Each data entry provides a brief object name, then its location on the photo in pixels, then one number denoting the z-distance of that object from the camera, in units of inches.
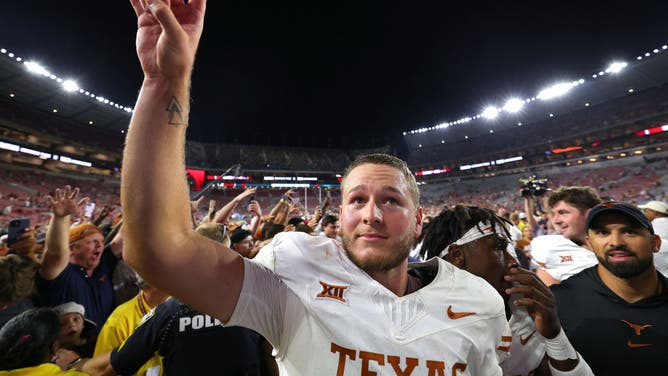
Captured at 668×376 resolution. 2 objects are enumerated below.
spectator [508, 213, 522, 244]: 192.2
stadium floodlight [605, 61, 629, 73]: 1003.4
